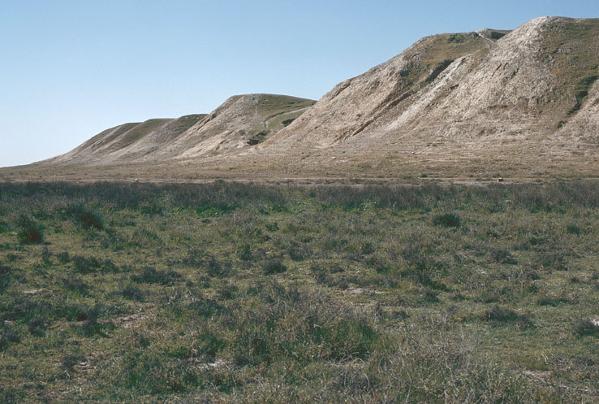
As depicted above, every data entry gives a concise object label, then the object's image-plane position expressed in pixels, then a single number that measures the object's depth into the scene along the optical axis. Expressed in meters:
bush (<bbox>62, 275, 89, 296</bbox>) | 9.77
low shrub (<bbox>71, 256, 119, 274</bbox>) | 11.44
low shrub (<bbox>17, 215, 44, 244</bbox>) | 14.52
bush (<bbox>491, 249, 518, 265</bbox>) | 12.01
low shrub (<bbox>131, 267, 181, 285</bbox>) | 10.55
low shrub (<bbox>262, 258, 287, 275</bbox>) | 11.36
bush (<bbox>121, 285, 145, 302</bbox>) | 9.39
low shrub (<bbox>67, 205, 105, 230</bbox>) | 16.63
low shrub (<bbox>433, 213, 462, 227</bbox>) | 16.50
